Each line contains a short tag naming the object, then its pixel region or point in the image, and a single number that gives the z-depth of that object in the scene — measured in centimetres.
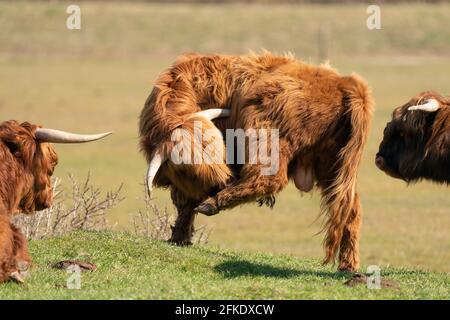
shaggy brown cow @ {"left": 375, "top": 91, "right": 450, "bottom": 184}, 1911
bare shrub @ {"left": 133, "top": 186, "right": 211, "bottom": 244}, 2417
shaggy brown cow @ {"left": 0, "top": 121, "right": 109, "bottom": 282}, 1683
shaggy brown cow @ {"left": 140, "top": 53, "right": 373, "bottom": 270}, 1902
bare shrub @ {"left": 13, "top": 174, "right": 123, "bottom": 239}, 2369
